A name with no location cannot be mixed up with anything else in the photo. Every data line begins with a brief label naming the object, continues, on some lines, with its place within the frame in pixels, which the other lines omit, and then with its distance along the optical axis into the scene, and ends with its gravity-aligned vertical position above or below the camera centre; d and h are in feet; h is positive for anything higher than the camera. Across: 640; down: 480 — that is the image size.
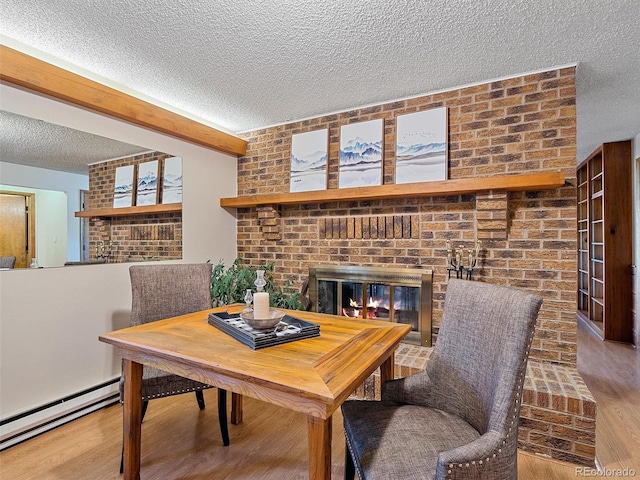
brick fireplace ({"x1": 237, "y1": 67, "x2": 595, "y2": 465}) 6.33 +0.44
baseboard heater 6.39 -3.57
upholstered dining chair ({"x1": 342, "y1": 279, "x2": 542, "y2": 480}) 3.31 -1.97
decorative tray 4.47 -1.28
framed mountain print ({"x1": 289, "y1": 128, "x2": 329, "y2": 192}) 10.30 +2.47
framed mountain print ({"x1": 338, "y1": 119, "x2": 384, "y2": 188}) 9.49 +2.46
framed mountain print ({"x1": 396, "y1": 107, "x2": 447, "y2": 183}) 8.67 +2.47
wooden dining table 3.36 -1.41
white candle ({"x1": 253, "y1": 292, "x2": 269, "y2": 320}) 4.87 -0.92
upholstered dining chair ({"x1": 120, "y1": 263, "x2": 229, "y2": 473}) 5.62 -1.23
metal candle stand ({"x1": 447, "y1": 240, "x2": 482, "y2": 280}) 8.22 -0.46
